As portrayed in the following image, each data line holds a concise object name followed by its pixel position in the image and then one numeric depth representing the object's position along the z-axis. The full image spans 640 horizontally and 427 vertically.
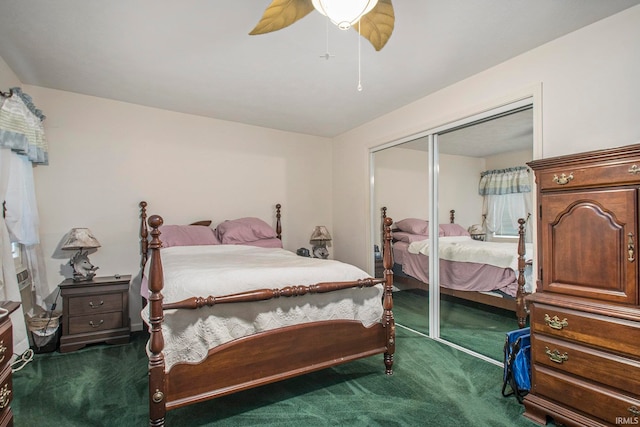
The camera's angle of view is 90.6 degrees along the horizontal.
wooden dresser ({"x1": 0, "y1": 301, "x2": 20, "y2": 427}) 1.35
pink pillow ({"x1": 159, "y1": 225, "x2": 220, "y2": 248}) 3.34
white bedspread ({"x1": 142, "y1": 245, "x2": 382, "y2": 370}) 1.74
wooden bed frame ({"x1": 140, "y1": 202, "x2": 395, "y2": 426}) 1.62
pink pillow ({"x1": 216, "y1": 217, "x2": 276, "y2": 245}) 3.65
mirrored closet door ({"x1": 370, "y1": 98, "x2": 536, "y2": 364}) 2.59
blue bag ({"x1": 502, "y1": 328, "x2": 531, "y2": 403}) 2.05
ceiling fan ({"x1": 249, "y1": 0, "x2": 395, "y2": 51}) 1.22
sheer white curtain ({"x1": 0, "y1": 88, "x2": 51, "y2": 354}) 2.35
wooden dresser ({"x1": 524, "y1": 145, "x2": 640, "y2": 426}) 1.56
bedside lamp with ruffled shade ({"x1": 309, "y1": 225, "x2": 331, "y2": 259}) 4.43
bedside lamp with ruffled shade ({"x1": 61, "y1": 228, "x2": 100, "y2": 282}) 2.89
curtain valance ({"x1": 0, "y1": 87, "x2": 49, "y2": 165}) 2.38
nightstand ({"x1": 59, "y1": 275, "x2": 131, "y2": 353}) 2.85
